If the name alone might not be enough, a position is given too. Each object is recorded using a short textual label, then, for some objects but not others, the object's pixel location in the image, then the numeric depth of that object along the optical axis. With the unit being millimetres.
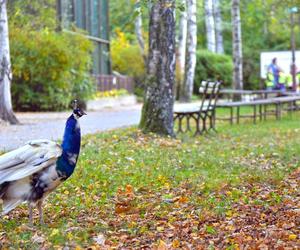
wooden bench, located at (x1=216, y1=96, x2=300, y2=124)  19422
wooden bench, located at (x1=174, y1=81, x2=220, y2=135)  16188
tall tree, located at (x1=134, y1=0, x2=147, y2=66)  37375
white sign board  41700
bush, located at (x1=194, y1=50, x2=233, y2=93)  41656
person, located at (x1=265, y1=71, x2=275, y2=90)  30609
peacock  6207
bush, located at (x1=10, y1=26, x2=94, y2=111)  24047
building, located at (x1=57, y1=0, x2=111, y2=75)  31219
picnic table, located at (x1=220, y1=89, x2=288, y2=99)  24680
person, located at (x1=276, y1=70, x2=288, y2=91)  30859
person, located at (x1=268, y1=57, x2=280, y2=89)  30155
